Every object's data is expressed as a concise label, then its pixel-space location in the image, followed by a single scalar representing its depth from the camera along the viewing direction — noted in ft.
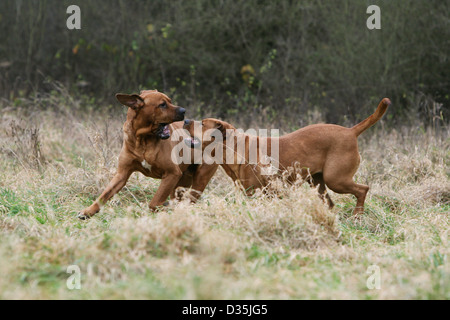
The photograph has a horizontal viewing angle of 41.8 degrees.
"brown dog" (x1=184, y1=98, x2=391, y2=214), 21.44
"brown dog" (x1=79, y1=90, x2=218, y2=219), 20.39
